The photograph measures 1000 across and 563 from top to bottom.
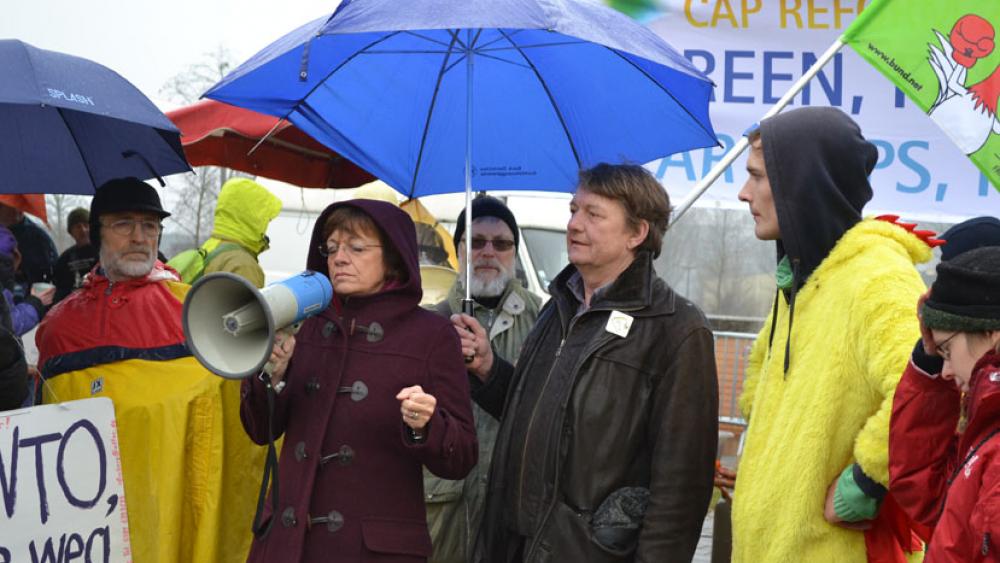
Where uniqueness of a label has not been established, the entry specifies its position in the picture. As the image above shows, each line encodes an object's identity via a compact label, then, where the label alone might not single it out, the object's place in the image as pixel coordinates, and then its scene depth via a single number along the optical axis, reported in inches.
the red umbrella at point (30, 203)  324.2
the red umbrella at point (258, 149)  253.4
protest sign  139.8
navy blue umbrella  157.0
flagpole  161.3
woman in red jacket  95.0
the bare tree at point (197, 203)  740.6
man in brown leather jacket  134.6
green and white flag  151.0
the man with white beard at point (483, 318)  185.0
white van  450.0
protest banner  201.9
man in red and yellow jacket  178.4
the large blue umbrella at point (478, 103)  171.5
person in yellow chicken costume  119.1
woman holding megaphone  137.4
